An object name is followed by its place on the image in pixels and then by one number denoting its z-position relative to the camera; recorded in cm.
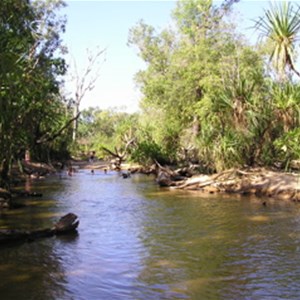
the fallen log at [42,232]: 993
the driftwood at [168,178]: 2312
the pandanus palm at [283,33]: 1472
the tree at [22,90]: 1102
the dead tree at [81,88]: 3660
